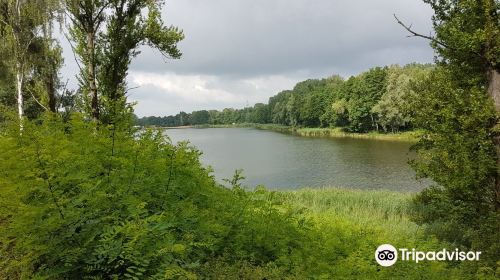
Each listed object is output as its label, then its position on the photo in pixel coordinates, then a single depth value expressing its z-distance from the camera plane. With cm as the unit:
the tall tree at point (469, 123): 928
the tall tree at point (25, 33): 2062
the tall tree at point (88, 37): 1420
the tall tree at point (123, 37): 1495
